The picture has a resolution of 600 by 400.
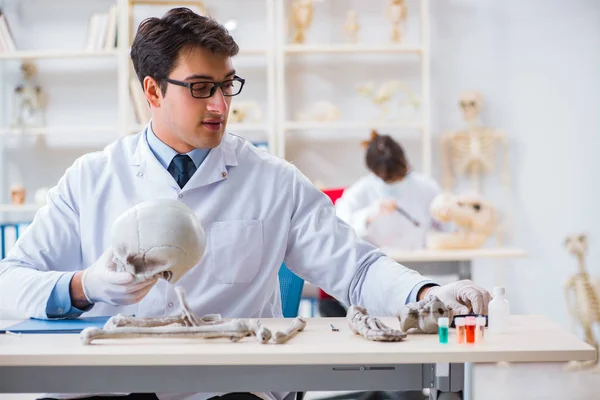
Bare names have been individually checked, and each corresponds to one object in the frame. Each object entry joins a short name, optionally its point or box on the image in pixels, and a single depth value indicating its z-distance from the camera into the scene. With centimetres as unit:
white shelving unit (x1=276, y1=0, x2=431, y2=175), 636
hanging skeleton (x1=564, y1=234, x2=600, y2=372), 577
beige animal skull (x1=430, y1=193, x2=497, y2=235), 526
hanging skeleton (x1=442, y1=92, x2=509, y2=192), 658
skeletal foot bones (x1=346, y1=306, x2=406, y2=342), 237
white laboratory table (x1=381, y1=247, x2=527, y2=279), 511
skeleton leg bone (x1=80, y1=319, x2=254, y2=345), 238
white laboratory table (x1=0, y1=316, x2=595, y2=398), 228
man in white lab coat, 278
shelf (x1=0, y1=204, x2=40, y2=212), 634
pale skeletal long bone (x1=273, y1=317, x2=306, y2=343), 237
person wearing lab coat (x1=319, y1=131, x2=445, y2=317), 530
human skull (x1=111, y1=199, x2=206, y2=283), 240
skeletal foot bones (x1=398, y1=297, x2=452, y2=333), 243
